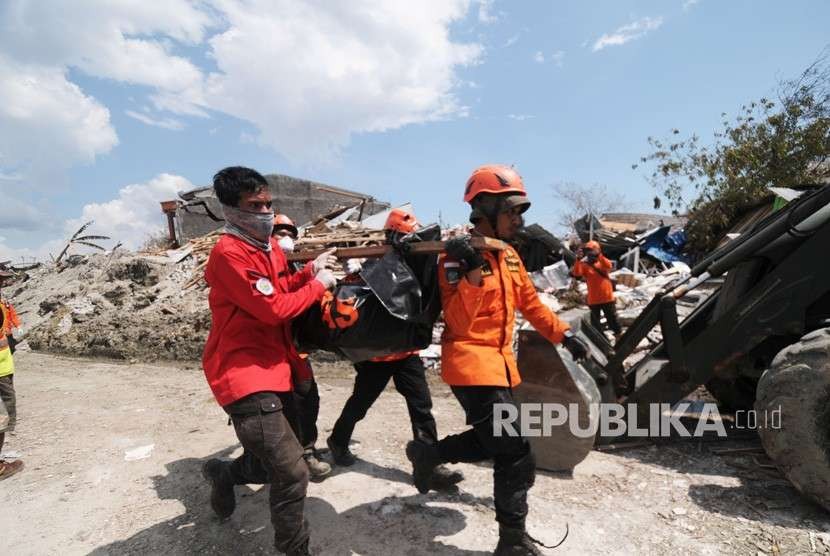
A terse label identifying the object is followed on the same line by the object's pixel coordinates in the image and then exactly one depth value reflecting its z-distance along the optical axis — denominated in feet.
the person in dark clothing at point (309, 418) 10.87
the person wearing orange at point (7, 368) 13.71
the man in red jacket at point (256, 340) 7.14
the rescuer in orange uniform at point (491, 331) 7.70
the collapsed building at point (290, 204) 52.34
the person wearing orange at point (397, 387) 11.03
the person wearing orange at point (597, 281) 24.79
